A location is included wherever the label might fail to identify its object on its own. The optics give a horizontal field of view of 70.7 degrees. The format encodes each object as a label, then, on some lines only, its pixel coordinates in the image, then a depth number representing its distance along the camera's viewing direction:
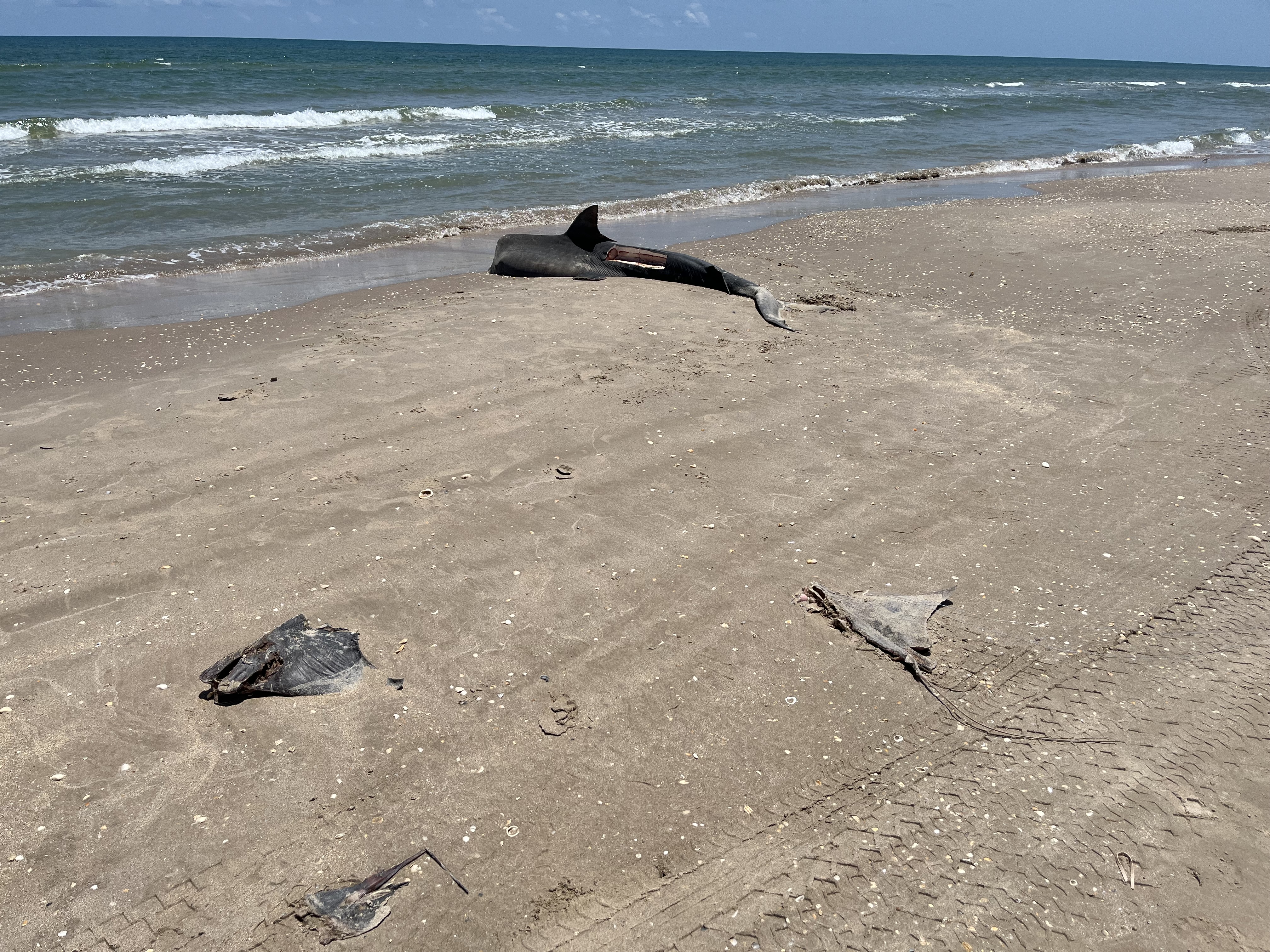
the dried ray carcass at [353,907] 2.70
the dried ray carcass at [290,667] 3.59
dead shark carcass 9.18
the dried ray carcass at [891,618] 3.87
